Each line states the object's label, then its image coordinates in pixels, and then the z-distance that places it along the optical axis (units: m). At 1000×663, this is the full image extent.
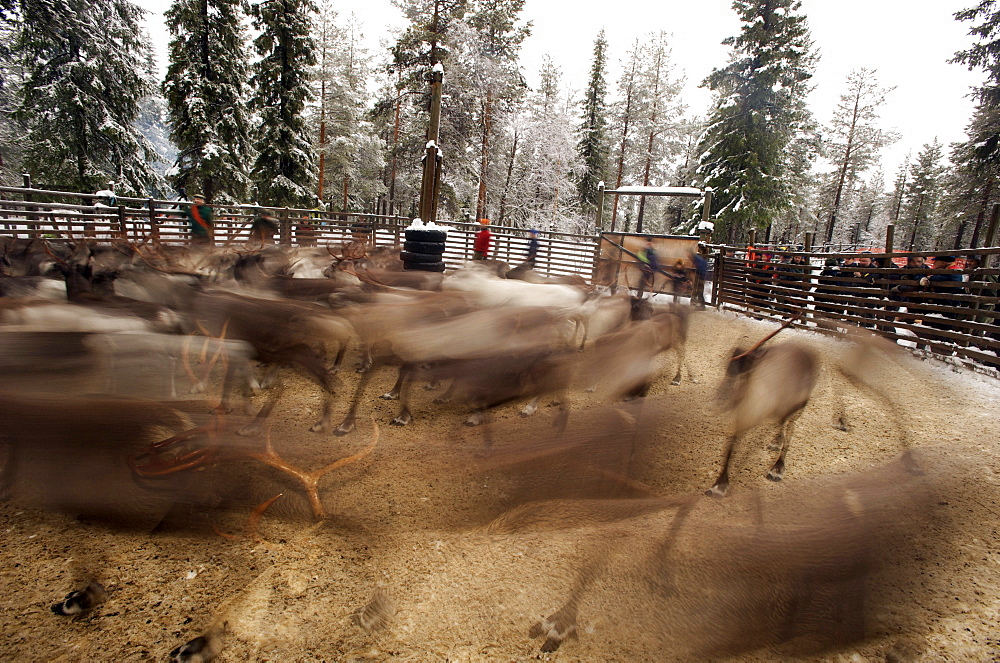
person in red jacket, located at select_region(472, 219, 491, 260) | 13.84
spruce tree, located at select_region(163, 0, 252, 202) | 19.75
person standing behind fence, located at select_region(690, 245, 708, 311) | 11.95
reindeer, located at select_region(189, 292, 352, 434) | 2.82
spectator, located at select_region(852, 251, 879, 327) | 8.20
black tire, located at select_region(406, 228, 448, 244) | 7.08
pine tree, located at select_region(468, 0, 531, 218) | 25.45
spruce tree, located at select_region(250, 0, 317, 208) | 21.62
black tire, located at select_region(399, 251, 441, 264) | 6.89
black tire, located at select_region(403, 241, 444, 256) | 7.13
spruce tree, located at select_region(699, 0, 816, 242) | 23.50
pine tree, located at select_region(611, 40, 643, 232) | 38.09
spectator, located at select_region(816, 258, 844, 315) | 9.08
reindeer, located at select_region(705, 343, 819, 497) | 2.78
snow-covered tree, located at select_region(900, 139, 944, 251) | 47.53
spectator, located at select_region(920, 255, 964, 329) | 6.91
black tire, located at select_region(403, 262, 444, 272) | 6.81
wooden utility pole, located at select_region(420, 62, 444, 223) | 7.23
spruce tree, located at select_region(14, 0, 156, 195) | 17.30
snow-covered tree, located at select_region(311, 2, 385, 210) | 31.64
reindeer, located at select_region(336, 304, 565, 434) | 2.89
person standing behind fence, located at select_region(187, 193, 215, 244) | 9.07
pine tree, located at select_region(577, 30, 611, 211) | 33.59
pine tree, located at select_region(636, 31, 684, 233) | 37.84
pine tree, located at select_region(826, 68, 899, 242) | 38.16
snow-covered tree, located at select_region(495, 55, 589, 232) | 32.25
